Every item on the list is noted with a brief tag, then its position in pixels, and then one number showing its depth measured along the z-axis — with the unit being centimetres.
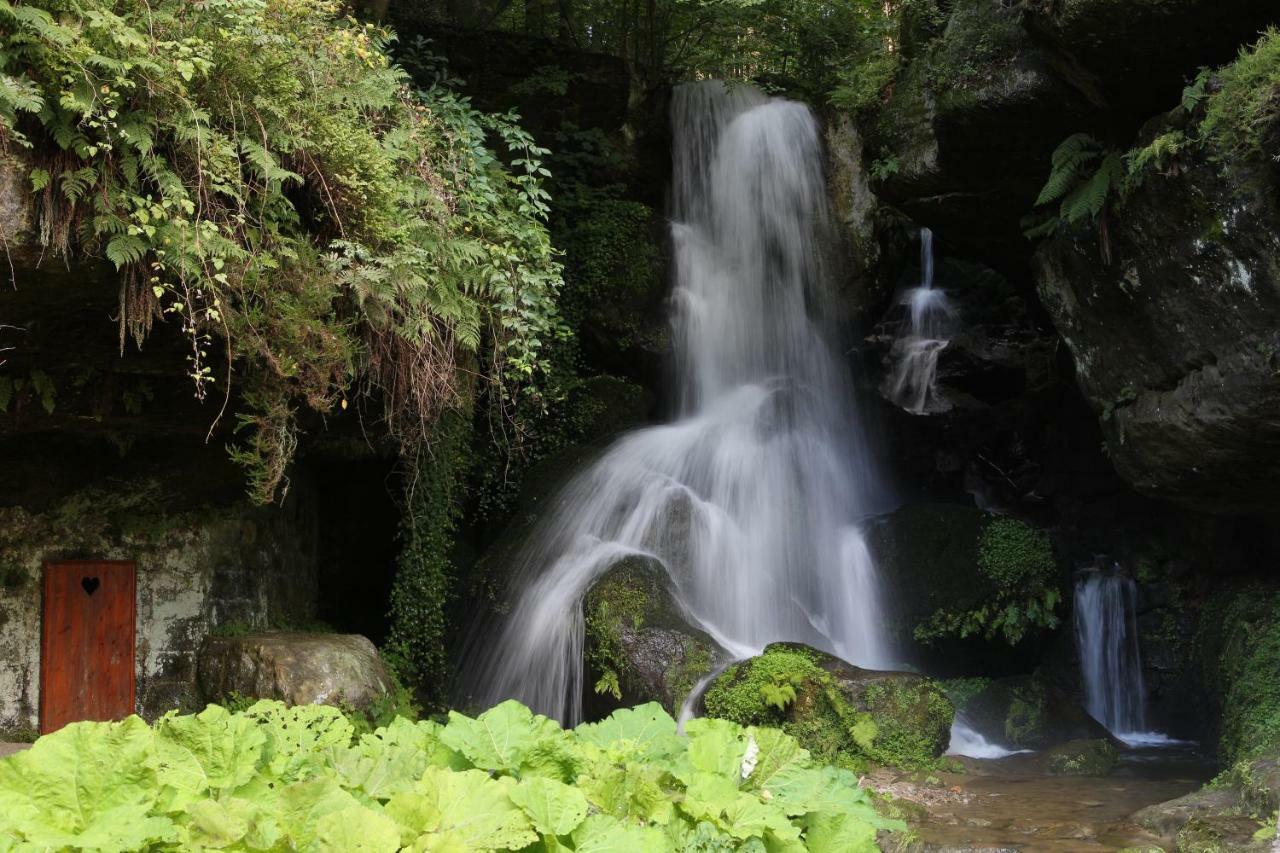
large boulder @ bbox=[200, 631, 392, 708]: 761
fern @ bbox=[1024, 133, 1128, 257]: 805
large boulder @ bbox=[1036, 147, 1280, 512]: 722
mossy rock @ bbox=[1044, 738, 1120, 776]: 864
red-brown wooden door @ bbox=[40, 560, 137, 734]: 824
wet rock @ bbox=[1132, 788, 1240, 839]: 661
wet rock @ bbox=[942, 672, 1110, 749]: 1002
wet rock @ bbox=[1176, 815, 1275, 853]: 594
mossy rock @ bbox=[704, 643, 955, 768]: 802
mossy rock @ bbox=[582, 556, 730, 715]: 857
